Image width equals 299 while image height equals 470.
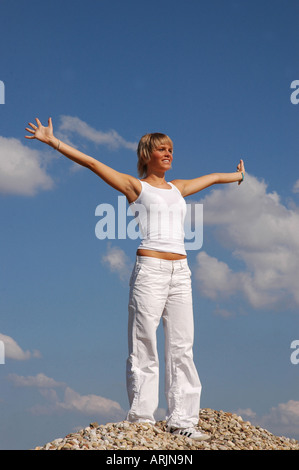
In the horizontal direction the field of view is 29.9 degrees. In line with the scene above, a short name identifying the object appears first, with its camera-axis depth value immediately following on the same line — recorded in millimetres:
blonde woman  6676
